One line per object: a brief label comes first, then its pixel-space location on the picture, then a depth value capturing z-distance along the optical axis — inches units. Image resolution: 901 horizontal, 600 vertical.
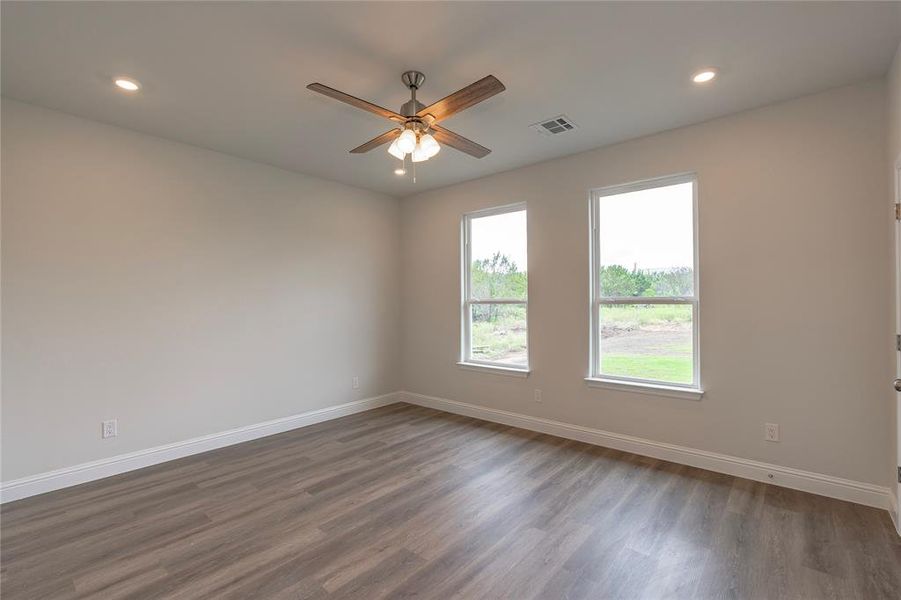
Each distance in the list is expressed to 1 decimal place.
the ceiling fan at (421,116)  83.5
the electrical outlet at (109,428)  125.2
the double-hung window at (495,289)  177.9
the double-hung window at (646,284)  134.6
